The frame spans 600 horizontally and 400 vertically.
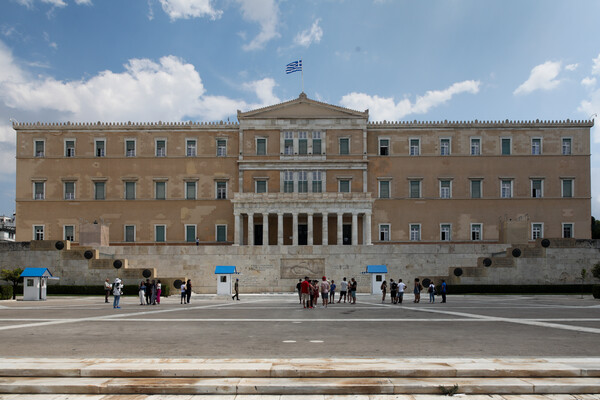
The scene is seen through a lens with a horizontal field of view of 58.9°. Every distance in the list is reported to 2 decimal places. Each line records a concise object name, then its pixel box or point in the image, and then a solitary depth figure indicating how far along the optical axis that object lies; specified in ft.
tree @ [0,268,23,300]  111.24
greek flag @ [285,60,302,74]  161.58
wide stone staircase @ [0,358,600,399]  28.37
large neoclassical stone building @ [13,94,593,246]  169.68
